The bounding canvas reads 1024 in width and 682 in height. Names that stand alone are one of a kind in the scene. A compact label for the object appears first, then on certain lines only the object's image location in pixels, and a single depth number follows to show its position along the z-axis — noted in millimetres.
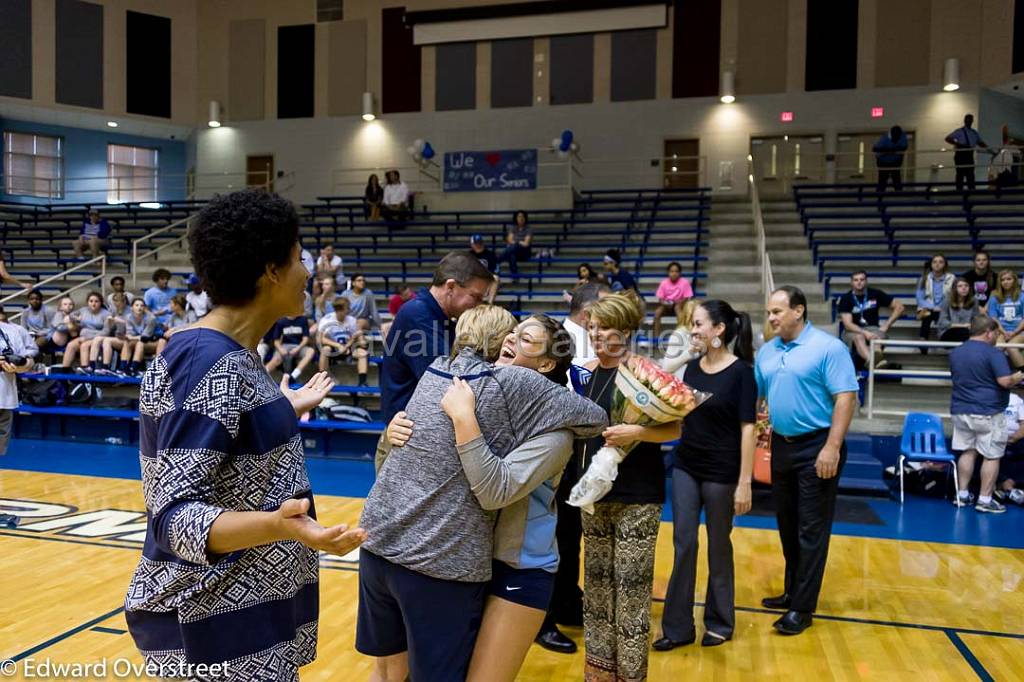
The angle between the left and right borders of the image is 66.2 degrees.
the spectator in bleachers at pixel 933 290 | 9742
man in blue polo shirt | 3996
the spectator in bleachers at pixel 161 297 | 11664
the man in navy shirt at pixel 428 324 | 3059
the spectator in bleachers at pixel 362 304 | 10742
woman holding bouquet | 3055
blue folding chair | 7246
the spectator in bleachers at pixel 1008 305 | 9094
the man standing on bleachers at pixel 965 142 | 14148
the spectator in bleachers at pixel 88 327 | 10680
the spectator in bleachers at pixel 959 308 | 9469
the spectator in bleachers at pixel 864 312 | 9172
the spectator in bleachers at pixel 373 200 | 16453
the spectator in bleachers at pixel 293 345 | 9859
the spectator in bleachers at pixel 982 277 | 9758
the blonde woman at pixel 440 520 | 2043
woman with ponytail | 3746
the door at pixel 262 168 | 19703
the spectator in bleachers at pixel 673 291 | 10711
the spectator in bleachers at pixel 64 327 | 10992
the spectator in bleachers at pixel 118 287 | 11819
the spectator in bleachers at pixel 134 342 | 10609
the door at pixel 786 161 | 16750
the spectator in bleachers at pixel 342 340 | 9922
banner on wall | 15984
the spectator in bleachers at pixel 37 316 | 11484
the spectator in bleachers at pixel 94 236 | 15133
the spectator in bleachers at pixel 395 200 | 16062
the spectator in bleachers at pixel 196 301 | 10984
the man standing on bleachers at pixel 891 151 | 14391
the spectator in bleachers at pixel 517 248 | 13172
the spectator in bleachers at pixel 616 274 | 10398
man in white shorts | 6859
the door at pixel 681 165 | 17388
